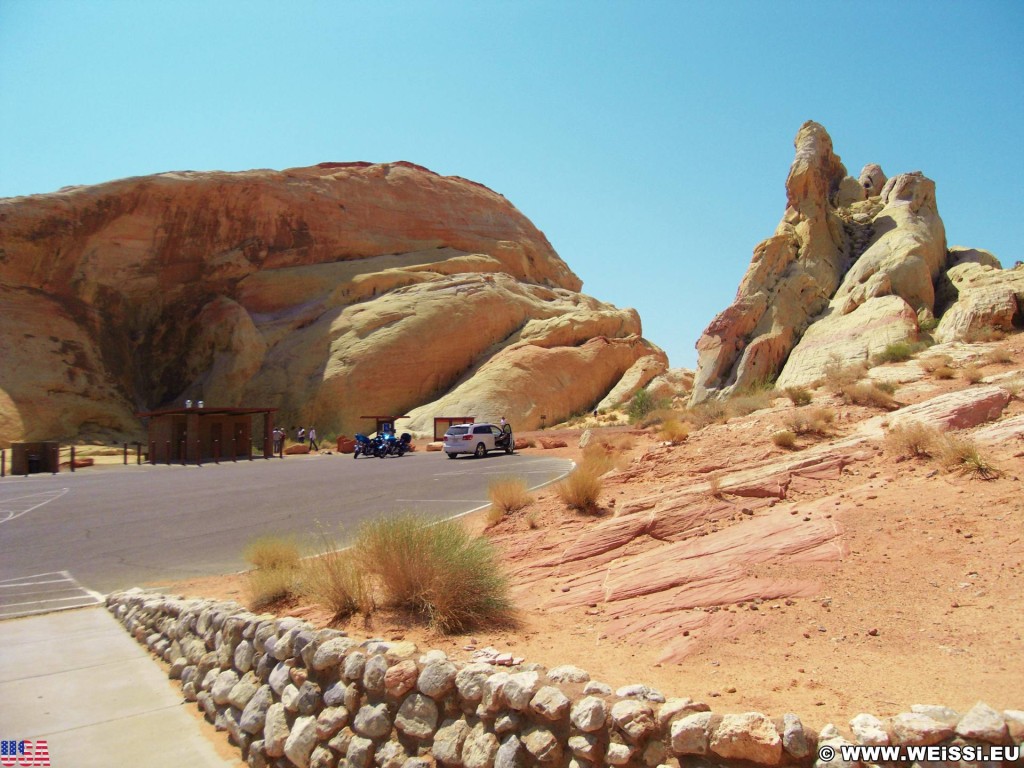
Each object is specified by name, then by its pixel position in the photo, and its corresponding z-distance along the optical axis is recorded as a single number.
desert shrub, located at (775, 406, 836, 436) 13.43
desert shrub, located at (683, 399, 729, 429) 18.56
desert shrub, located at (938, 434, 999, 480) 8.49
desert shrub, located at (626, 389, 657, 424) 39.75
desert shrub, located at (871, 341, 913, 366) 20.78
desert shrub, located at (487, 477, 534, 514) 13.60
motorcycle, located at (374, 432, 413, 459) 37.78
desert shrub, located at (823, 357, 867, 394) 17.45
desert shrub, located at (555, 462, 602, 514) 12.28
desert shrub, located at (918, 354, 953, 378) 17.69
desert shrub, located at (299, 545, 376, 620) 7.21
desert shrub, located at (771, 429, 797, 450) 12.73
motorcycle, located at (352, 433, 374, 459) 38.38
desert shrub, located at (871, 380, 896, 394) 15.68
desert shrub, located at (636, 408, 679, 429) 26.74
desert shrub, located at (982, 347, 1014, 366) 17.00
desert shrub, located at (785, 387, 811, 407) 17.67
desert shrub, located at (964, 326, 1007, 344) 20.97
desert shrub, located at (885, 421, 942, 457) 9.72
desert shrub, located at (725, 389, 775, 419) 18.69
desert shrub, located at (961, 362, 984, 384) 14.92
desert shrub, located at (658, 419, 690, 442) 16.62
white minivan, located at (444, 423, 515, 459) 33.53
